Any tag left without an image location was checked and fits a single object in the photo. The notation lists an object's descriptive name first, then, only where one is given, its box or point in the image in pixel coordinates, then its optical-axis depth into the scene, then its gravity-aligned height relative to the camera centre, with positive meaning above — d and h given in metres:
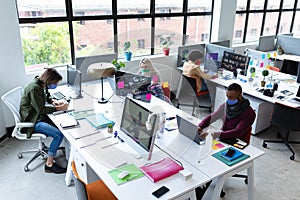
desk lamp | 3.65 -0.76
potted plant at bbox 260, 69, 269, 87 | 4.12 -0.84
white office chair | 3.09 -1.20
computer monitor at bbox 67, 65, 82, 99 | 3.54 -0.86
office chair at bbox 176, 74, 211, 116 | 4.31 -1.24
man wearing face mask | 2.71 -1.01
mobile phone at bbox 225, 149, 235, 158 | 2.31 -1.11
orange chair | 1.91 -1.37
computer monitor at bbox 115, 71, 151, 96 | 3.49 -0.83
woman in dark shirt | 3.12 -1.07
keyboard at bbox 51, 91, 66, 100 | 3.62 -1.06
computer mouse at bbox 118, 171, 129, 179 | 2.05 -1.15
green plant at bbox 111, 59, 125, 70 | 4.14 -0.73
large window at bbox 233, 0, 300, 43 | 6.42 -0.01
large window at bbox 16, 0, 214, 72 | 4.06 -0.19
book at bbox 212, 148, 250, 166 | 2.24 -1.13
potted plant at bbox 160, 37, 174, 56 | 5.17 -0.53
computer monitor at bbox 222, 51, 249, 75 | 4.34 -0.70
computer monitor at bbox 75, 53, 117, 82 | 4.09 -0.69
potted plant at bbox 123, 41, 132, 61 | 4.79 -0.61
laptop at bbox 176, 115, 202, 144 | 2.50 -1.01
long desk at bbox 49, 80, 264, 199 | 1.97 -1.16
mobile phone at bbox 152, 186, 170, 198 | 1.90 -1.18
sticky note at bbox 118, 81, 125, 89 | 3.58 -0.88
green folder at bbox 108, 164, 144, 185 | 2.03 -1.16
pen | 3.15 -1.09
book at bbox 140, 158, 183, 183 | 2.06 -1.15
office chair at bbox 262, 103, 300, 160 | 3.38 -1.21
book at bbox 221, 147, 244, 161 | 2.28 -1.12
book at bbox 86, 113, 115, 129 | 2.82 -1.08
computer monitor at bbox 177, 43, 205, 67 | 5.17 -0.66
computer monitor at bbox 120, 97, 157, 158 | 2.23 -0.92
